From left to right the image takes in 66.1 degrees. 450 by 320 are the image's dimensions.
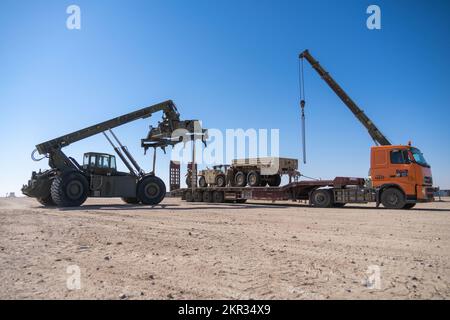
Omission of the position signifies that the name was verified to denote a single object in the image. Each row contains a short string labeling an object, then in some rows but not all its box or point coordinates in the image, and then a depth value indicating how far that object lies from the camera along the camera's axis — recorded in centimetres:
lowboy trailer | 1717
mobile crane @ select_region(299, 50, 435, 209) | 1530
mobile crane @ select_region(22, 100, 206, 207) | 1597
